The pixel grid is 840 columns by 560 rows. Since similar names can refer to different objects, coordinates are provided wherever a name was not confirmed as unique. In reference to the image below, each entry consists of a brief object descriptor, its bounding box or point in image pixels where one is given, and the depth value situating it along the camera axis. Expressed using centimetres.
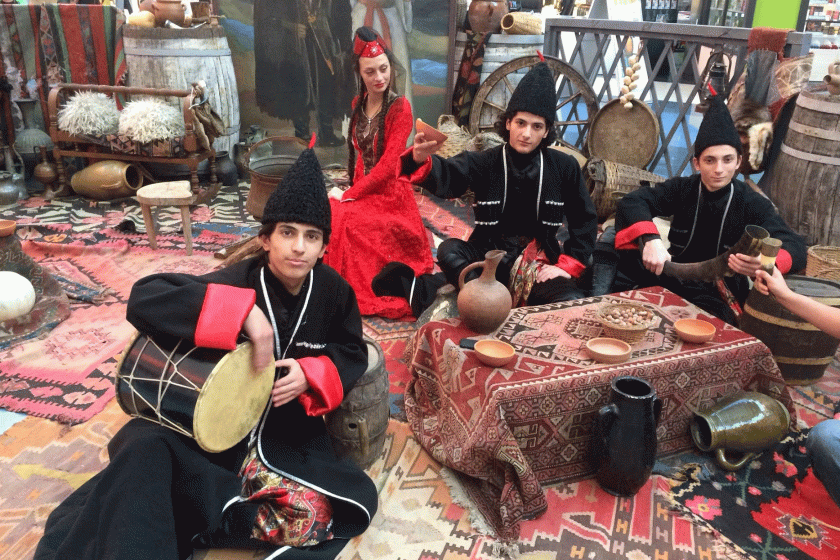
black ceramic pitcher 243
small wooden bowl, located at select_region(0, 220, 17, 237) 380
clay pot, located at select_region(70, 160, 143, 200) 595
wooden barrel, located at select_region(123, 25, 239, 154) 622
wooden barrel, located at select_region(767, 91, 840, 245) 422
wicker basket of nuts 276
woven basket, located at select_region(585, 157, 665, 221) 533
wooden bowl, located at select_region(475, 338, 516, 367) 256
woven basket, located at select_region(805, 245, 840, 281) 387
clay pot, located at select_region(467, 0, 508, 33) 681
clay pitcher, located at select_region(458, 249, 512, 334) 276
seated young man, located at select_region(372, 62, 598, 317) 340
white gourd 363
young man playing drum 186
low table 248
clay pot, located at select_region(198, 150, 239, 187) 661
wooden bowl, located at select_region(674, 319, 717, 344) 277
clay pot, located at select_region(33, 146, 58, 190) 606
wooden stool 468
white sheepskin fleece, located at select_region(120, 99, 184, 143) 573
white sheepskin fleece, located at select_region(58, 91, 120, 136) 583
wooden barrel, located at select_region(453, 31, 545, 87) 668
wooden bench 579
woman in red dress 407
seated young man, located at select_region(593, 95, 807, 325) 337
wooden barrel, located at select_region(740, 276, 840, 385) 326
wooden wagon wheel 654
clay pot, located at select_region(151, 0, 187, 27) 624
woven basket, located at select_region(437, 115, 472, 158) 633
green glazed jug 274
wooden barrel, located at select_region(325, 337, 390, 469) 253
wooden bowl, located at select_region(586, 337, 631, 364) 261
